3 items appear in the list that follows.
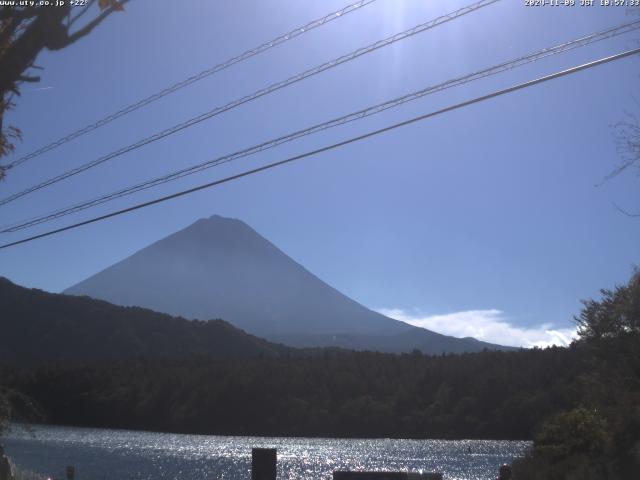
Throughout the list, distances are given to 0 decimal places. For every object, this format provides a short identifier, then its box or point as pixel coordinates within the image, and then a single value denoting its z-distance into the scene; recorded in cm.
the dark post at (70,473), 1955
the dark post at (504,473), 1459
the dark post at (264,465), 1059
